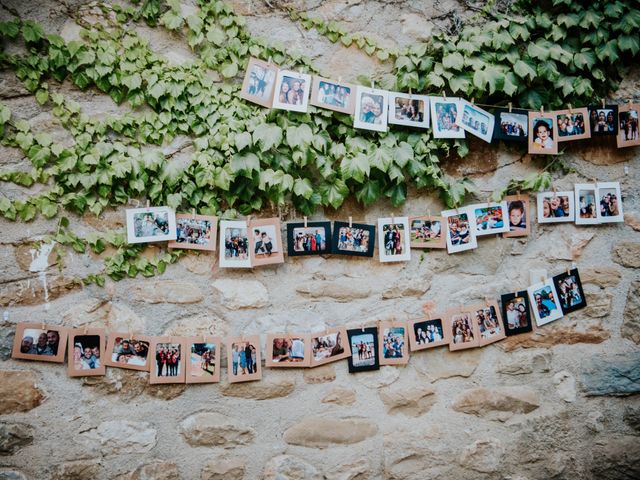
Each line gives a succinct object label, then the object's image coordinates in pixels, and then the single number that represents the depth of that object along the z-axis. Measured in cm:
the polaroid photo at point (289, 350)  194
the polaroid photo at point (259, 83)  195
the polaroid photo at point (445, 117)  205
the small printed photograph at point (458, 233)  209
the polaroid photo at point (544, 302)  213
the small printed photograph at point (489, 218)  210
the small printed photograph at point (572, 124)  214
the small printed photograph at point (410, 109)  204
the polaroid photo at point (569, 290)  215
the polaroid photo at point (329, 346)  197
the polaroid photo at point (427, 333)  203
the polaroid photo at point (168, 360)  186
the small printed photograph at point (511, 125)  211
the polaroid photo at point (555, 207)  215
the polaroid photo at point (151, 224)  185
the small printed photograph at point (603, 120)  216
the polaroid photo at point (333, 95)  198
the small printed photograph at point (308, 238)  196
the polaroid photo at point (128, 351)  183
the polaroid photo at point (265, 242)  192
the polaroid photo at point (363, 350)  200
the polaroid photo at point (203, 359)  188
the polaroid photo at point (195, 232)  189
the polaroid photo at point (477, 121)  207
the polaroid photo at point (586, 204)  217
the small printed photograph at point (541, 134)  213
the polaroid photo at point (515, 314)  211
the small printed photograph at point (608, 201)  217
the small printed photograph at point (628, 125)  218
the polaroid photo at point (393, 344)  202
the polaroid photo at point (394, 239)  204
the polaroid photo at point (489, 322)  209
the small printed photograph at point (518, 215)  214
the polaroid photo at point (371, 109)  200
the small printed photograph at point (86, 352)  180
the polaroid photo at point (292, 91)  195
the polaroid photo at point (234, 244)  191
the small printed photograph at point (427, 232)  207
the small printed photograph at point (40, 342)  176
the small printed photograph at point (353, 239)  199
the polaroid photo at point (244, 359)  191
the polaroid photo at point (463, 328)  206
